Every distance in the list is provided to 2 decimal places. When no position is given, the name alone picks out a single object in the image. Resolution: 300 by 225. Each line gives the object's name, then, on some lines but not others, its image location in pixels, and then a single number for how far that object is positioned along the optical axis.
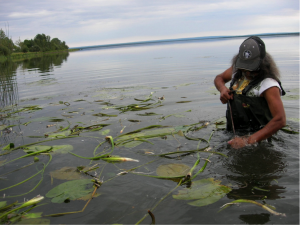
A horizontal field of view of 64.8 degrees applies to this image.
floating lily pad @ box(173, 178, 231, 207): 2.12
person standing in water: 2.66
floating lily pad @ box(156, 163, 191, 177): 2.62
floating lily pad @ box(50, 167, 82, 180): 2.68
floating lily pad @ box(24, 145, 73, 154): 3.37
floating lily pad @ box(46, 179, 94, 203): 2.28
